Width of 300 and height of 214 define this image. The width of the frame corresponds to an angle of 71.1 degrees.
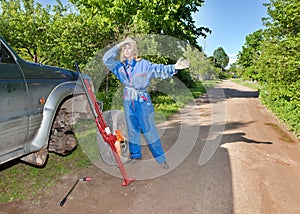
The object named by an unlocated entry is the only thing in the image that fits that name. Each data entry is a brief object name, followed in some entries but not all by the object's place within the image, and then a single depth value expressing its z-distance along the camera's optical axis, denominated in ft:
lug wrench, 9.07
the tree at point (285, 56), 22.49
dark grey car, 7.41
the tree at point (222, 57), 346.48
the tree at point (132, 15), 31.32
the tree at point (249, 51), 85.11
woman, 11.82
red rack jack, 10.71
